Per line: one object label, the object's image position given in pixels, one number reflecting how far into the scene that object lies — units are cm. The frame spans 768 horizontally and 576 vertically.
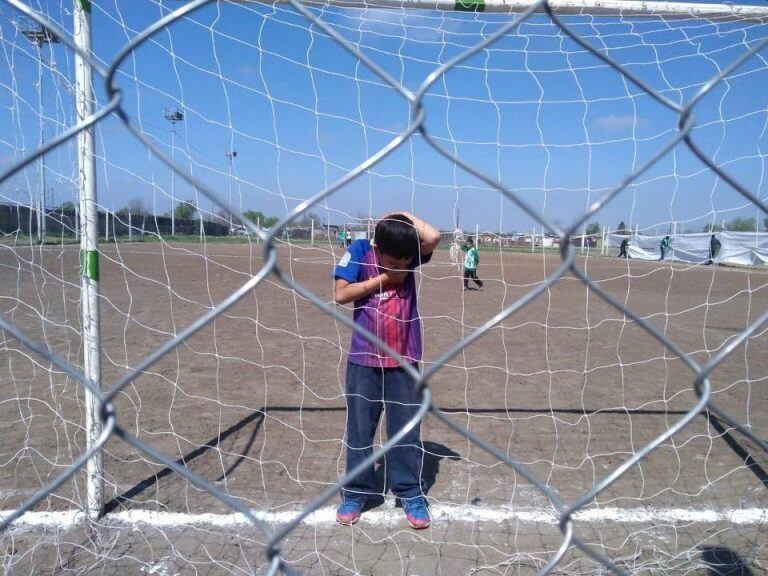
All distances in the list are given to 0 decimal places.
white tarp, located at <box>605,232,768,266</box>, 2120
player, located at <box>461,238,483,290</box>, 1151
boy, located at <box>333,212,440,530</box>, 252
